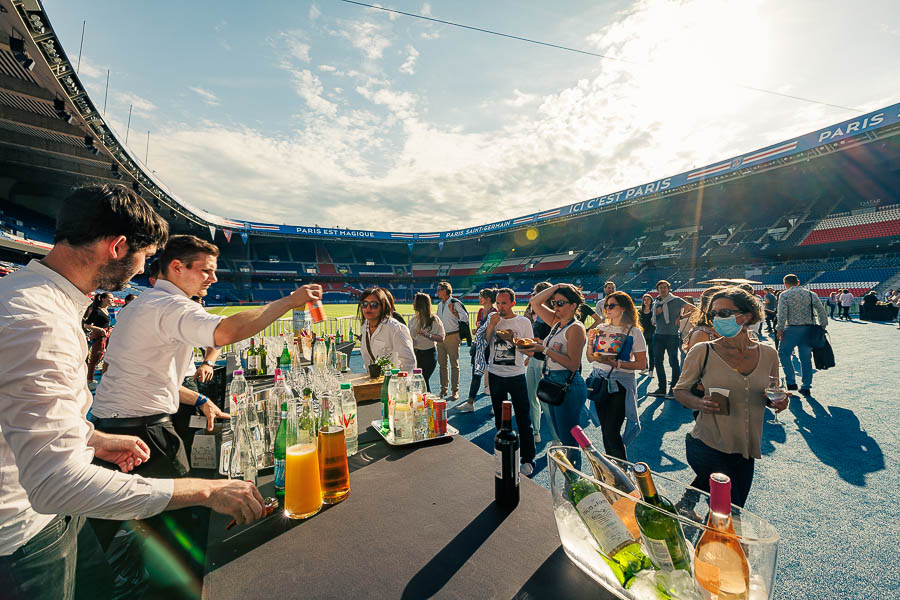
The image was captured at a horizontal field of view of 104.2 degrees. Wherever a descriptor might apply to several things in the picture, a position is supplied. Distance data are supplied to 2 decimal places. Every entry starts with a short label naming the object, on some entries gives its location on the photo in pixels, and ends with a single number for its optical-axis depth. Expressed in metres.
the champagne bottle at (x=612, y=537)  0.96
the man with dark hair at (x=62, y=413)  0.87
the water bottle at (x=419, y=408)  2.00
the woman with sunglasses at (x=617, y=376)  3.15
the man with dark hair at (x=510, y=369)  3.55
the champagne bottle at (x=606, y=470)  1.15
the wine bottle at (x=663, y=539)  0.90
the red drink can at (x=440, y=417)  1.98
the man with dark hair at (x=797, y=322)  5.57
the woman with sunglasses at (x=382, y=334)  3.41
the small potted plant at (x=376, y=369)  2.99
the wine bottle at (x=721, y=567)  0.81
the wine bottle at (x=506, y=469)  1.38
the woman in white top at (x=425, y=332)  5.32
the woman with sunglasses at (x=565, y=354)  3.14
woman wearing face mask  2.07
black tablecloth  1.00
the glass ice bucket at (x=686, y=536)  0.79
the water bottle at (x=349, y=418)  1.89
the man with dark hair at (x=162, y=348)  1.65
